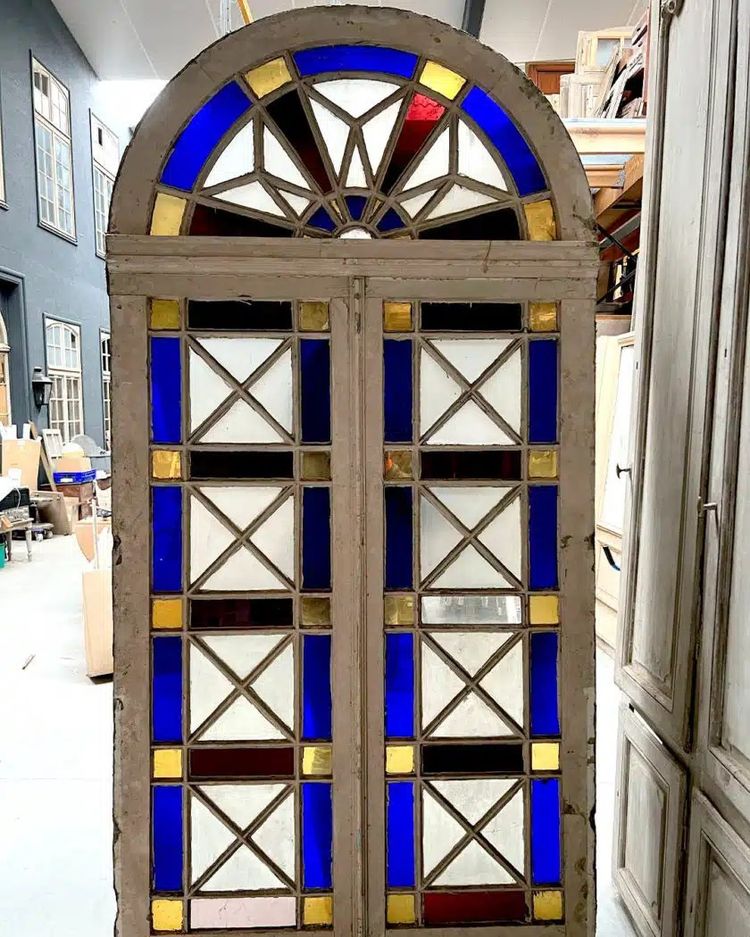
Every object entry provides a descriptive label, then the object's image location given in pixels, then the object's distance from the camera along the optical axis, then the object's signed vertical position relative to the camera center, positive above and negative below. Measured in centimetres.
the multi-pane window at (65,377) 1009 +31
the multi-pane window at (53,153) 941 +344
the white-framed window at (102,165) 1161 +395
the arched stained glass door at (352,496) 169 -24
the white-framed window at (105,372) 1217 +45
